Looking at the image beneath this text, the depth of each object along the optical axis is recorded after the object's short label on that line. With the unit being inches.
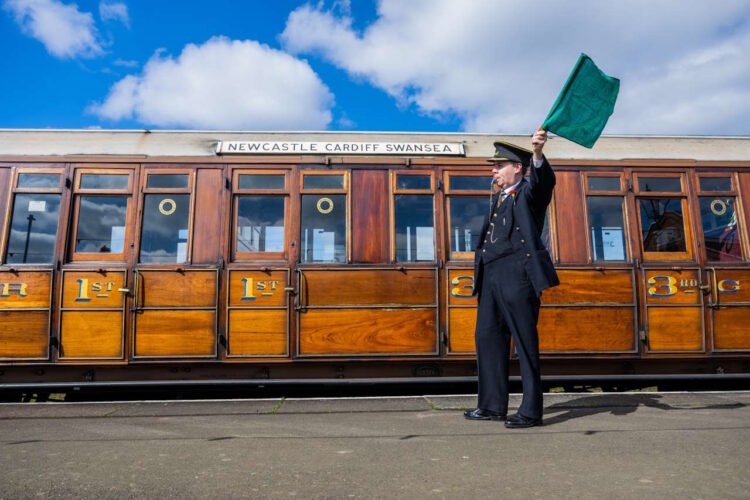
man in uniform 139.9
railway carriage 231.9
